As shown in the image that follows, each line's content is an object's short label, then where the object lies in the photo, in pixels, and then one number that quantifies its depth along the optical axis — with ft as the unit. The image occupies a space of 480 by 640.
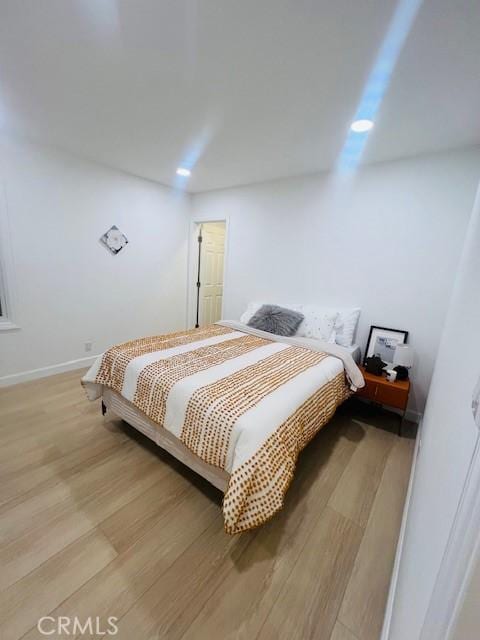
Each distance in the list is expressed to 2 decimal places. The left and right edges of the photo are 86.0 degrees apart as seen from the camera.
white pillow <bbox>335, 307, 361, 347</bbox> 8.94
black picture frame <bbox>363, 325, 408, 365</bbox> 8.30
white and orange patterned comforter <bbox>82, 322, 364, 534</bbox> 3.98
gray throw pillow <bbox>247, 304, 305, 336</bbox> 9.44
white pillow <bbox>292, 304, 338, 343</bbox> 9.13
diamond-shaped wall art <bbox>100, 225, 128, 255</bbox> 10.67
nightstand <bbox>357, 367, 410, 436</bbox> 7.29
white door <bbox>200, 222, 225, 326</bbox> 14.82
